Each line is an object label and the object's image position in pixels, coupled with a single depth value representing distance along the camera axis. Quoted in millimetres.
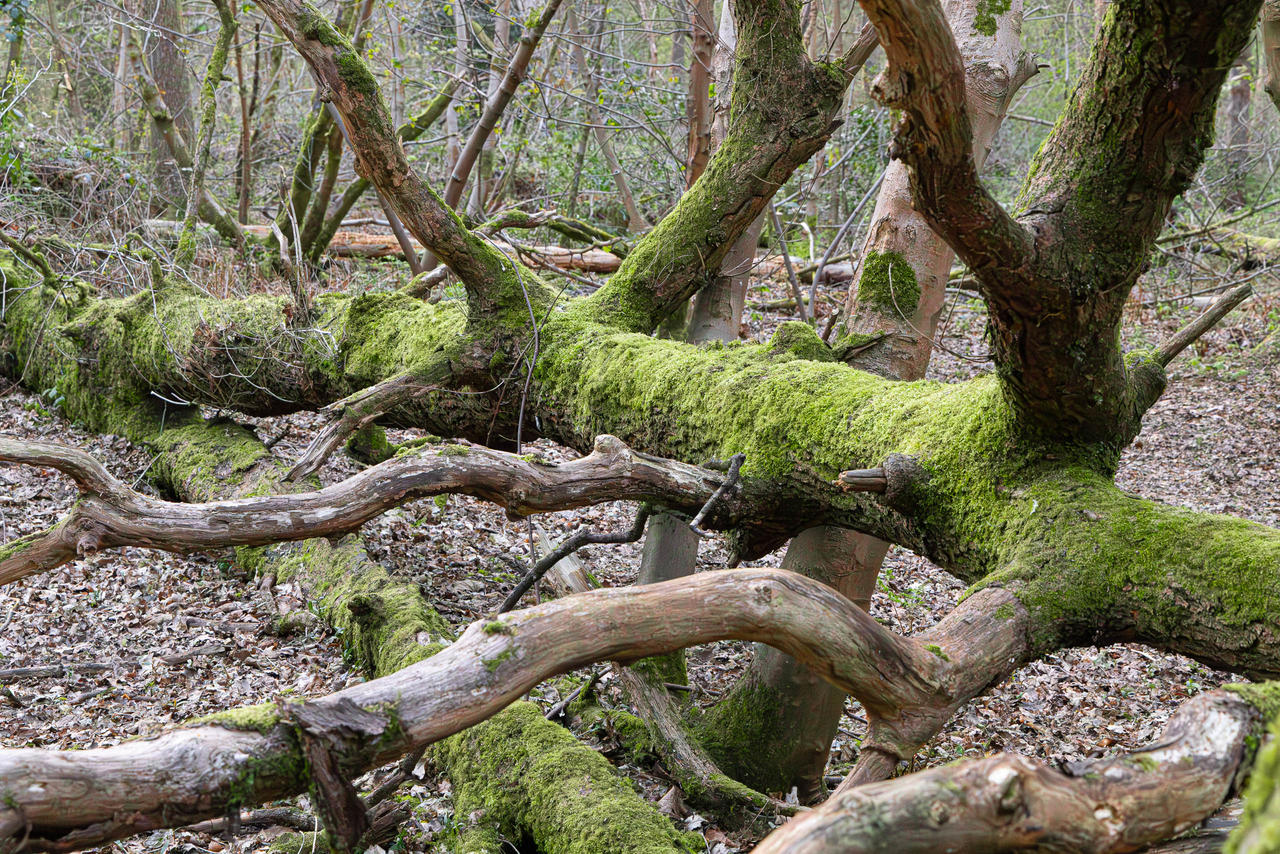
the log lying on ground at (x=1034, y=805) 1820
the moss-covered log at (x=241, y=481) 3688
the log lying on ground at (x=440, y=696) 2059
